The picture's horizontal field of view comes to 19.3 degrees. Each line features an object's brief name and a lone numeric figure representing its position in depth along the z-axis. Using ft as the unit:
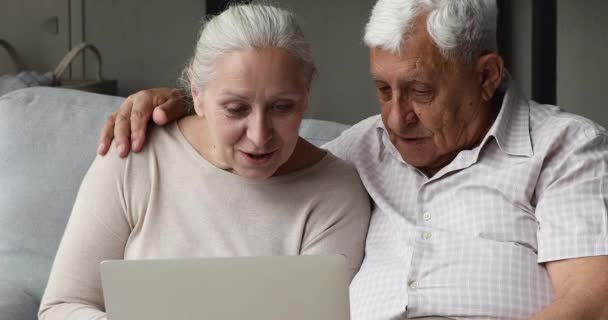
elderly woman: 7.86
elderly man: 7.77
